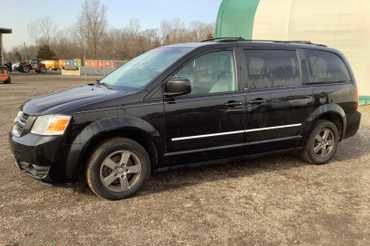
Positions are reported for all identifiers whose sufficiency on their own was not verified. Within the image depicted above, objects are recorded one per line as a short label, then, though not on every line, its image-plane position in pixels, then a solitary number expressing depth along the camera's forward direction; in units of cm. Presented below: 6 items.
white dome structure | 1625
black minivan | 502
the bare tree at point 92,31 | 8444
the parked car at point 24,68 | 6600
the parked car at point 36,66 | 6731
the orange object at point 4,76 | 3412
